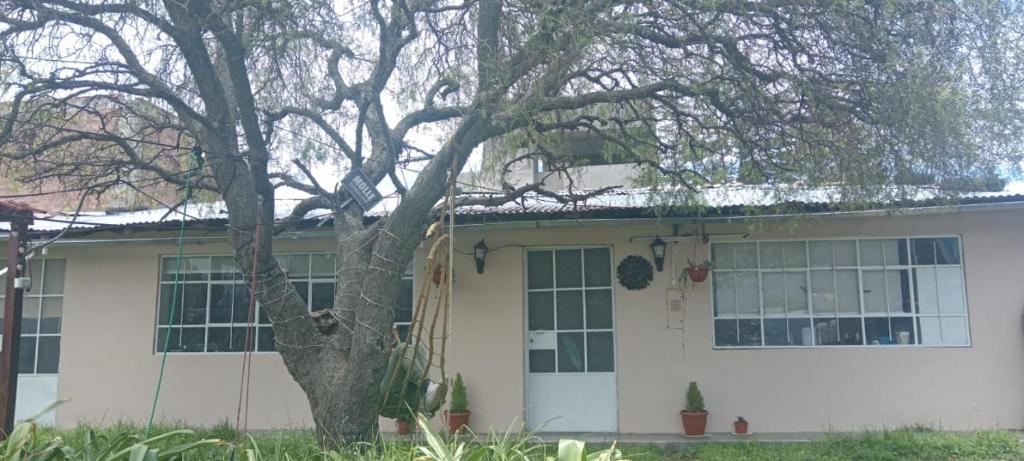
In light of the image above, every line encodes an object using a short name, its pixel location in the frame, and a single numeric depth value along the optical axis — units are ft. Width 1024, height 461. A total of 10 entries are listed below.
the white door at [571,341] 32.07
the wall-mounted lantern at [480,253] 32.24
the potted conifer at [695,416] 29.99
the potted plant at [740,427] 30.30
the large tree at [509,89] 19.19
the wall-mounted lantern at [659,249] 31.48
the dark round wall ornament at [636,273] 31.86
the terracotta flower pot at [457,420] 31.17
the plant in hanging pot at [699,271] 31.12
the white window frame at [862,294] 30.96
